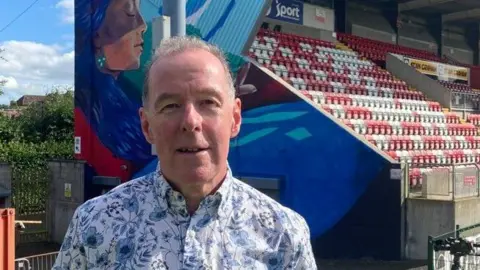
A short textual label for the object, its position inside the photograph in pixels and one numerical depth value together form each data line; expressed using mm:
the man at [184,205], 1915
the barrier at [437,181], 11945
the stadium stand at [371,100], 14555
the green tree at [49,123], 25078
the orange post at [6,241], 6508
